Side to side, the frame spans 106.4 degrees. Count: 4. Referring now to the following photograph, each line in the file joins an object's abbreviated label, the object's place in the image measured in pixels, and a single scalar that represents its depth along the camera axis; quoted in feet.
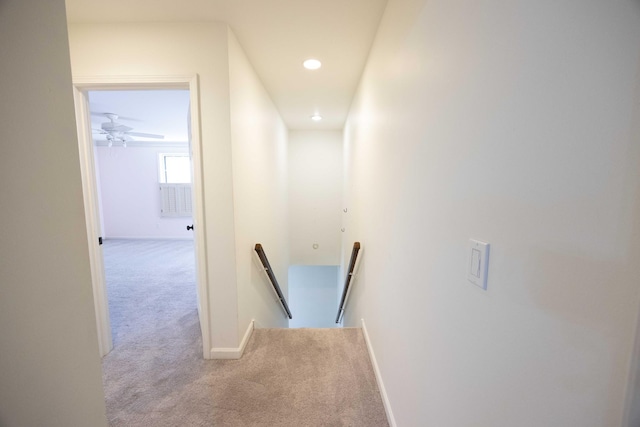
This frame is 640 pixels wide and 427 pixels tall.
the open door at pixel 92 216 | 5.79
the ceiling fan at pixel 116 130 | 13.52
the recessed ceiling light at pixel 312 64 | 7.22
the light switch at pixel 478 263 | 1.93
